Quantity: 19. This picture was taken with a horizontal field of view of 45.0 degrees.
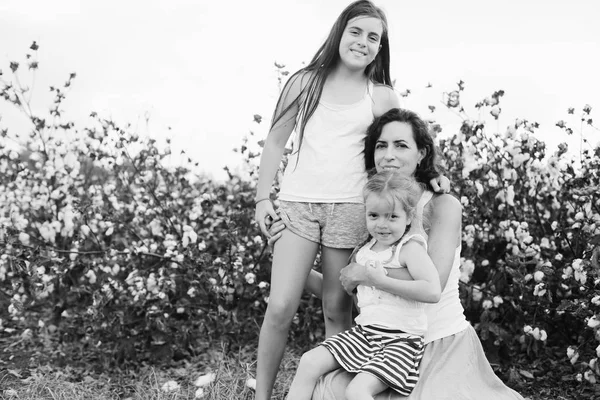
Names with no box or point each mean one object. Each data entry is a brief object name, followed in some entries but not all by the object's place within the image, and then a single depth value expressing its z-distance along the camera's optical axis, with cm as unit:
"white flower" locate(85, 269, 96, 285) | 430
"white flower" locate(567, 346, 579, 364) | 356
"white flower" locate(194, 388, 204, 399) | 344
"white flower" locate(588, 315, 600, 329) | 332
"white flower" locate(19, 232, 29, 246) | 444
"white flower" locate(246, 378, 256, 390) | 344
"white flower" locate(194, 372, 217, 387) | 352
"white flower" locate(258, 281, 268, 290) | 402
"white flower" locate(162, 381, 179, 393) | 361
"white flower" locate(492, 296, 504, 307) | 374
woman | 255
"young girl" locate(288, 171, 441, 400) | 246
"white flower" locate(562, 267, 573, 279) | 356
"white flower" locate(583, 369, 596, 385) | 352
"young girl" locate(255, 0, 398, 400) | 286
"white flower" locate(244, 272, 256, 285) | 398
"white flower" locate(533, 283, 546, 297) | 362
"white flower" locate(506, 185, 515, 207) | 390
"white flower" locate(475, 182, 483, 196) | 386
